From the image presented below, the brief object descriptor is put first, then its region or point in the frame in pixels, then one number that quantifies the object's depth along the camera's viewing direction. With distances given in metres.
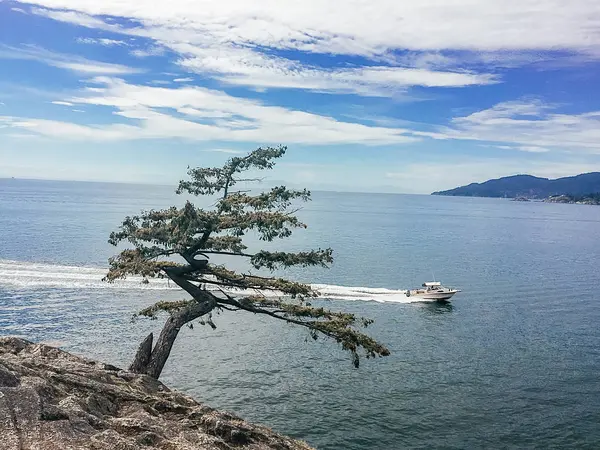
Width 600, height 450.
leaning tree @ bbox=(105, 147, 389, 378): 21.36
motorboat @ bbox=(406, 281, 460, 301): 60.69
